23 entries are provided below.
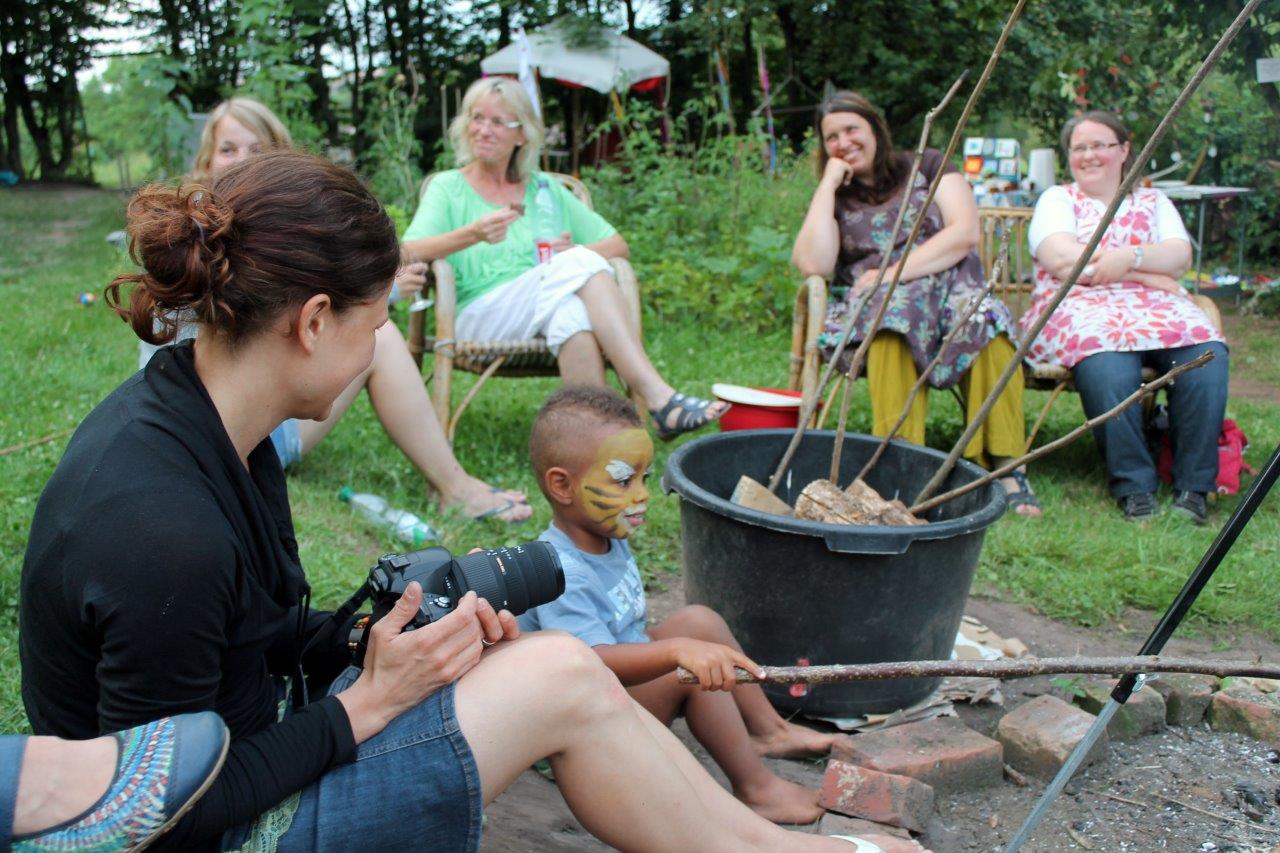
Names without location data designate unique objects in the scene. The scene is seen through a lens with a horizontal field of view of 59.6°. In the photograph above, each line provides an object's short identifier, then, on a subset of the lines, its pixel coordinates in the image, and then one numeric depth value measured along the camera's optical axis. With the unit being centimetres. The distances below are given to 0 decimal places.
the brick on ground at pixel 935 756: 232
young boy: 216
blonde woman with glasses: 395
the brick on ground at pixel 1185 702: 264
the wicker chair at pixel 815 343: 409
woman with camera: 131
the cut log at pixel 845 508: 264
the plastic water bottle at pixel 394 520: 341
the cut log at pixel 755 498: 276
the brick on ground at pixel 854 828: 212
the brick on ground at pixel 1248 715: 255
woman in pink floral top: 402
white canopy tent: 1249
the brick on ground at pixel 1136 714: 255
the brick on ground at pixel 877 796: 215
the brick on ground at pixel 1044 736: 240
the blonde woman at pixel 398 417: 351
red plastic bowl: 388
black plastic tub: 240
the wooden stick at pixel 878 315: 253
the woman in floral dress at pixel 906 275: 401
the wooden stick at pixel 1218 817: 218
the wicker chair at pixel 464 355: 400
